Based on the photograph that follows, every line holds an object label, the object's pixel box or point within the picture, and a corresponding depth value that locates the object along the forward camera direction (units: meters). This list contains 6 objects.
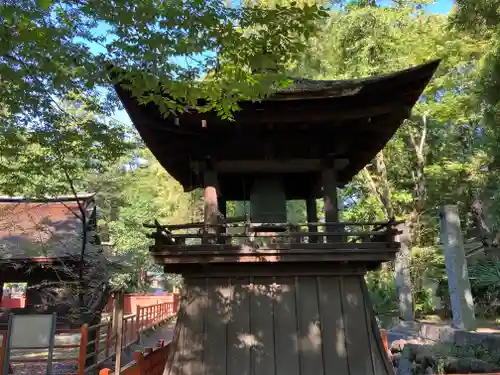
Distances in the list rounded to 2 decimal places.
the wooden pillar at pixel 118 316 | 7.32
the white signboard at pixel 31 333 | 6.39
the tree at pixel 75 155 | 7.78
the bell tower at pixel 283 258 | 5.92
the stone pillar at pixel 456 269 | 14.01
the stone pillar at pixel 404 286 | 17.88
